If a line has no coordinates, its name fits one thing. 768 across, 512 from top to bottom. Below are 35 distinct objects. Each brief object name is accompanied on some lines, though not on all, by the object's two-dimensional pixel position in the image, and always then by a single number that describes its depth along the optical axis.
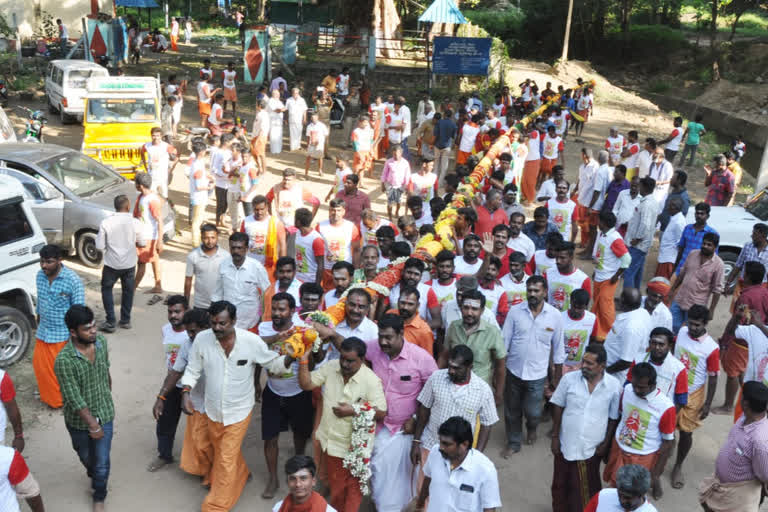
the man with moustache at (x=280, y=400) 5.93
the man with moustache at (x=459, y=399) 5.11
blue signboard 19.92
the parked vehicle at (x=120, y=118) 13.37
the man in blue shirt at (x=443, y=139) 14.59
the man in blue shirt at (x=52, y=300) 6.73
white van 20.22
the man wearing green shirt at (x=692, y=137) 17.95
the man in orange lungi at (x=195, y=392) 5.91
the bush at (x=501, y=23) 42.81
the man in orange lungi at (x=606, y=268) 8.12
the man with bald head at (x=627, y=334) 6.47
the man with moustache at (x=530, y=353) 6.45
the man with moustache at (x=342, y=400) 5.24
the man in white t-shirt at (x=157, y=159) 11.89
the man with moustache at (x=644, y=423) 5.29
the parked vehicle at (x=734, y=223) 10.98
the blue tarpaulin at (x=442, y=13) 21.33
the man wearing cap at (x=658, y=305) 6.83
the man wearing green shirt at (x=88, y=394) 5.37
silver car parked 10.56
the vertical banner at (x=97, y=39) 25.78
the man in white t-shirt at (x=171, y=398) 6.25
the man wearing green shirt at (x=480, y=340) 5.94
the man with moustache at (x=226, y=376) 5.53
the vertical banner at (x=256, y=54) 23.28
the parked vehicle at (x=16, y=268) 7.80
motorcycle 16.42
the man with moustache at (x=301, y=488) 4.06
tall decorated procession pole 5.30
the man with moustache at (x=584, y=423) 5.46
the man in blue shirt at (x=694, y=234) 9.42
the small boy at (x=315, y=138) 15.37
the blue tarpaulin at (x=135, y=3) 30.22
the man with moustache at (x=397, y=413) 5.52
